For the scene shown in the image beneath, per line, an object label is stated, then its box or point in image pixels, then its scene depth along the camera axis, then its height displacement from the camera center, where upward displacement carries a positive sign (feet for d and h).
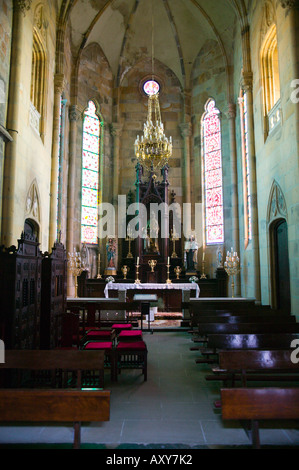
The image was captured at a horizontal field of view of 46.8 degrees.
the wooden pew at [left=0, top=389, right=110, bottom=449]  9.78 -3.68
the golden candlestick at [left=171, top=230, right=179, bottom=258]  56.39 +5.77
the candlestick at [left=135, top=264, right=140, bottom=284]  50.11 -0.29
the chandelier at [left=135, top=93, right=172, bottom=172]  38.91 +14.59
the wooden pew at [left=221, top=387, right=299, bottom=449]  9.87 -3.70
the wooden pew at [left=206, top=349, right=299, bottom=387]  13.41 -3.36
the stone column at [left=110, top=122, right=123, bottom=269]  58.91 +19.51
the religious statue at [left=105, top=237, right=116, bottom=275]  53.93 +2.96
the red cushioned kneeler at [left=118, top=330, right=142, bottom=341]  22.99 -4.09
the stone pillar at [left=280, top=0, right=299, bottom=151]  28.66 +20.48
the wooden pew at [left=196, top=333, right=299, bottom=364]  17.65 -3.40
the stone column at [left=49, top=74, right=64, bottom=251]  42.78 +14.88
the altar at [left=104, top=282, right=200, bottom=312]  47.39 -2.16
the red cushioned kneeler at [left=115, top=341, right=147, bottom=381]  19.28 -4.33
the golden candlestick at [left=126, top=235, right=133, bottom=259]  56.34 +5.51
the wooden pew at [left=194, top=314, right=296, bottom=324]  24.03 -3.16
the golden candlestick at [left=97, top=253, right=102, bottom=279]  54.80 +1.62
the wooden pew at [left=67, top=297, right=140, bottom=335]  29.67 -2.85
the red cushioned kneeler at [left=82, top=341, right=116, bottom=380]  19.24 -4.16
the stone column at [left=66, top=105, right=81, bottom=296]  50.31 +13.47
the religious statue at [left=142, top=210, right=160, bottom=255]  55.26 +6.16
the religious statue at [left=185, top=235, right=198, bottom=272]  53.88 +3.18
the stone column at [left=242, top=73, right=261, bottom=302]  39.99 +10.56
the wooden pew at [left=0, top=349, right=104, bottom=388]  13.26 -3.26
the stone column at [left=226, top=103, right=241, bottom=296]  49.98 +13.87
